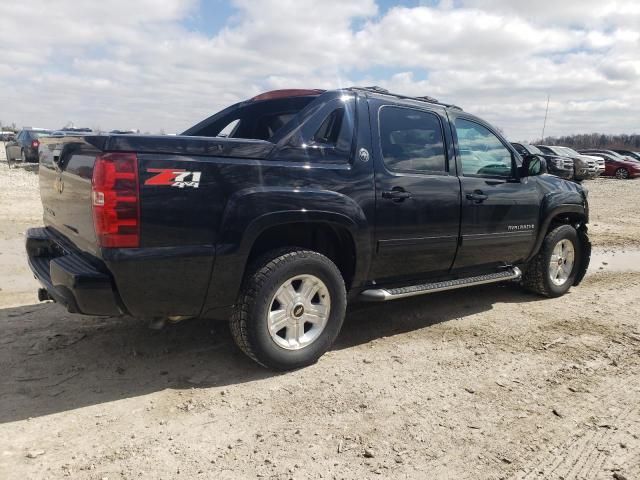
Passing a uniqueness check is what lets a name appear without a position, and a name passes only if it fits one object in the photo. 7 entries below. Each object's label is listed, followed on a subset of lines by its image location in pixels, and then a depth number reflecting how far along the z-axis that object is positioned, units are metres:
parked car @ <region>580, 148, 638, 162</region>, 29.59
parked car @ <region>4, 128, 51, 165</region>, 20.17
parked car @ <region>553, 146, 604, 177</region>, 24.80
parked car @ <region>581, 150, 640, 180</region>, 27.95
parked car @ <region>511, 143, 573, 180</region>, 17.23
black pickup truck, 3.03
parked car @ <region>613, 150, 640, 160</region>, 34.83
